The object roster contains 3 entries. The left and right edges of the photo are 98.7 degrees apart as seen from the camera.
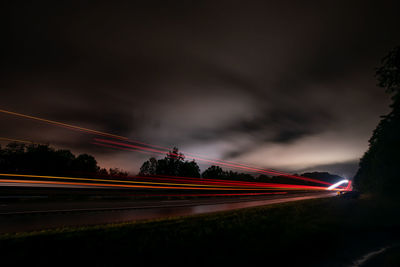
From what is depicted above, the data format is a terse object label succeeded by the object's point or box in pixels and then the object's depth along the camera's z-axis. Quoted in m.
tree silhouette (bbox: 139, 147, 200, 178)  67.84
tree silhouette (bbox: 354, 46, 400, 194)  14.09
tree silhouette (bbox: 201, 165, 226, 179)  89.36
